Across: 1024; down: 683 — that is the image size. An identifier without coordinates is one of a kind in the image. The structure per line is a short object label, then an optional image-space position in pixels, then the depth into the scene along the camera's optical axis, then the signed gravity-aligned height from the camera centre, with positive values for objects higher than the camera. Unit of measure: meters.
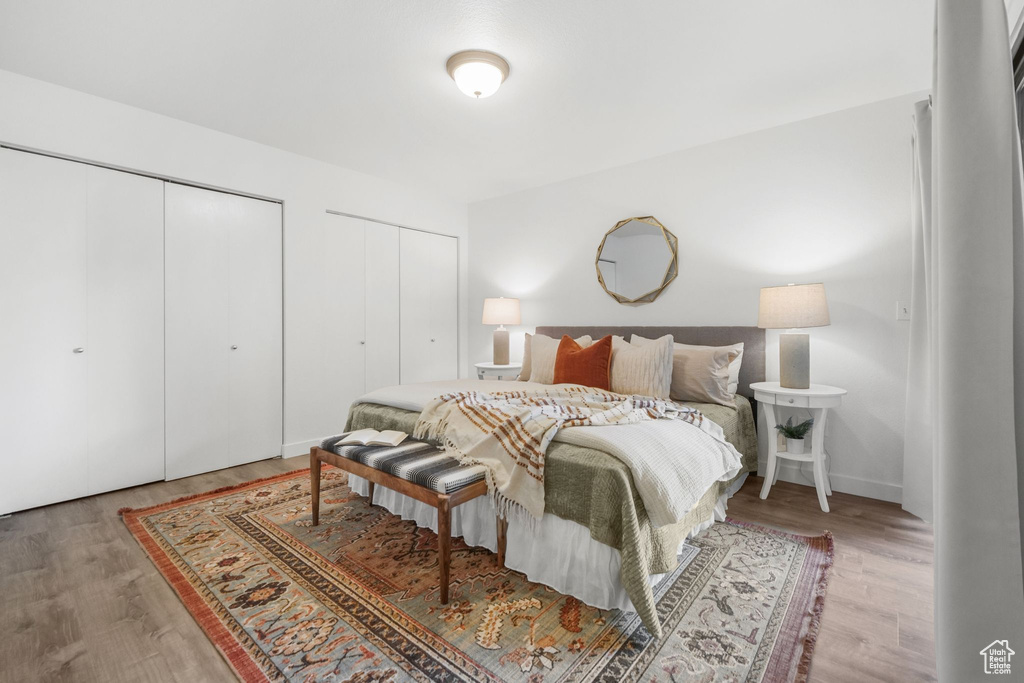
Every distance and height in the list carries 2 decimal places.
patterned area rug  1.51 -1.05
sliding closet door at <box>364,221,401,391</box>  4.55 +0.29
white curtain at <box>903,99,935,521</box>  2.37 -0.27
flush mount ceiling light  2.46 +1.44
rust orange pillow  3.25 -0.21
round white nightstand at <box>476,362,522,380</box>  4.55 -0.34
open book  2.43 -0.54
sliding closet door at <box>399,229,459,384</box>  4.88 +0.33
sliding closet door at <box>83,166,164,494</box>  3.04 +0.04
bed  1.67 -0.82
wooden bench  1.83 -0.67
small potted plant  2.93 -0.61
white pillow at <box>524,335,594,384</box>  3.71 -0.16
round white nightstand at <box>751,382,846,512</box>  2.75 -0.45
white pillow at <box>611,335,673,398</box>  3.07 -0.22
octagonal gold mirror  3.87 +0.66
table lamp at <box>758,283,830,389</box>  2.85 +0.12
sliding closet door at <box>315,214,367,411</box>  4.23 +0.23
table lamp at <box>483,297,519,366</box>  4.69 +0.19
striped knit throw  1.97 -0.43
